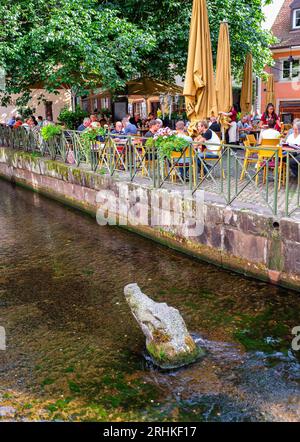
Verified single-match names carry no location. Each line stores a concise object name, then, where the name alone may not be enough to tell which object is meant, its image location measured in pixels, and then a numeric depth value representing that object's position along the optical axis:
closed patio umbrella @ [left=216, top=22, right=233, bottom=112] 13.27
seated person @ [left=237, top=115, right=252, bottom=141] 16.12
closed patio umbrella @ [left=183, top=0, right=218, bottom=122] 10.94
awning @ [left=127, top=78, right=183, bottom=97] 18.42
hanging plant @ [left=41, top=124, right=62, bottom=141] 14.52
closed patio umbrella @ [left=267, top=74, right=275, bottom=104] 19.52
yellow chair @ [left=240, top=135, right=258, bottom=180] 9.14
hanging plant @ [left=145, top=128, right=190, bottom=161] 9.48
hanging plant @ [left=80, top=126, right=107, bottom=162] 12.32
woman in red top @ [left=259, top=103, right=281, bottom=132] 12.64
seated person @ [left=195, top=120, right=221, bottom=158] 9.88
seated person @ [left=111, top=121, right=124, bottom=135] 13.13
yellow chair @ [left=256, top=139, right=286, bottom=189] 8.49
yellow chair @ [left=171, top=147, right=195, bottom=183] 9.48
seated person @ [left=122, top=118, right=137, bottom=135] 12.97
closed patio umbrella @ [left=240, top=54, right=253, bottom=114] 17.33
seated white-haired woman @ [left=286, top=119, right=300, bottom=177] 9.35
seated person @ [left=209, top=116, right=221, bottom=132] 12.85
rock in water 5.50
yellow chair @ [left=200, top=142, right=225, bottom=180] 9.15
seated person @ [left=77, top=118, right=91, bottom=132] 14.50
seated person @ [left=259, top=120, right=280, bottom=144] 10.18
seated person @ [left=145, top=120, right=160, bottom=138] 11.70
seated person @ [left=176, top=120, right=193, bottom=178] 9.66
